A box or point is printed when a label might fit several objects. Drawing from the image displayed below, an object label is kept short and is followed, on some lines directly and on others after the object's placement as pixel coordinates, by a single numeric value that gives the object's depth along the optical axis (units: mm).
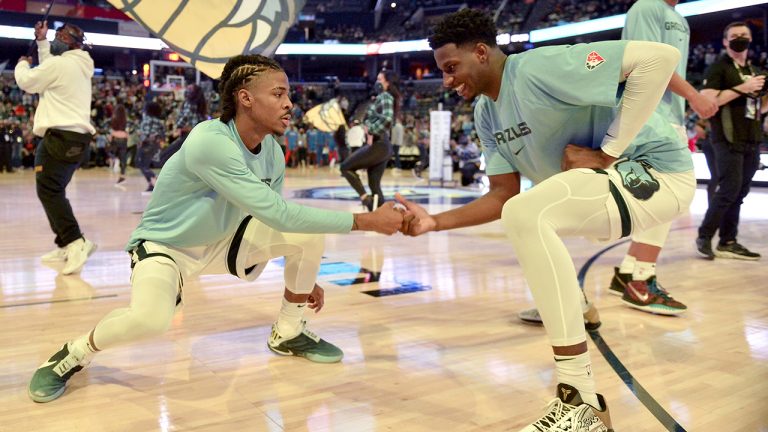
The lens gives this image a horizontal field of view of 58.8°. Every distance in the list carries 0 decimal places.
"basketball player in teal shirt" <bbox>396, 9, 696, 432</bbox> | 2010
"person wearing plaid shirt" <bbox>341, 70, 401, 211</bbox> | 7652
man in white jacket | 4750
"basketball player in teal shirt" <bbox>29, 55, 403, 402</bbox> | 2373
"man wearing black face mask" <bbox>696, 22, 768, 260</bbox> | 4883
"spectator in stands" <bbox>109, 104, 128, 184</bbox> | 12680
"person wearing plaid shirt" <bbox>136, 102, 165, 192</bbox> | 10812
